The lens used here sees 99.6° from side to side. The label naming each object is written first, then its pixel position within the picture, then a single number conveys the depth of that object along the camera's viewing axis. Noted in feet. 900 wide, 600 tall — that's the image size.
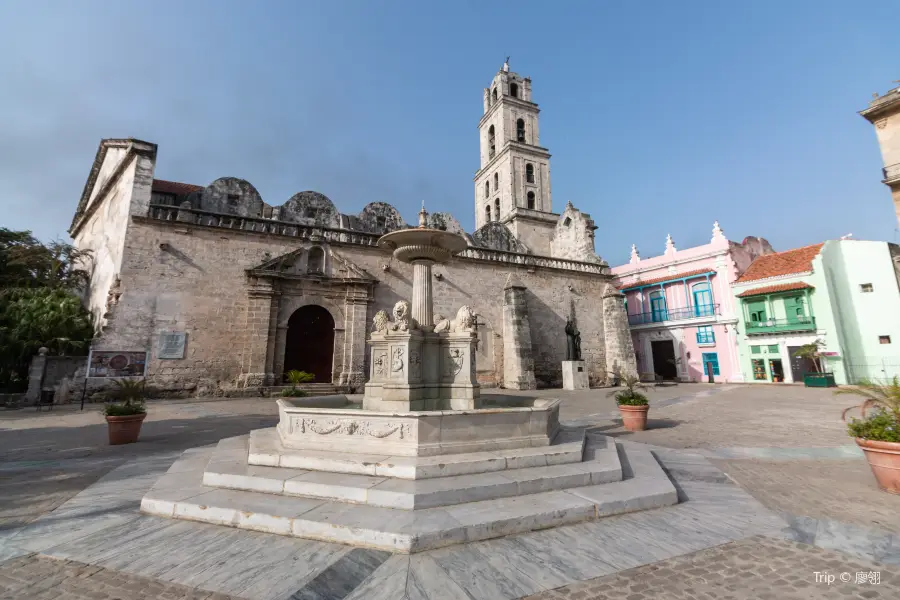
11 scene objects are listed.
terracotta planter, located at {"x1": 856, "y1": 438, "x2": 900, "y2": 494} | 12.70
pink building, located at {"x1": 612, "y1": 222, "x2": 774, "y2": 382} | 71.31
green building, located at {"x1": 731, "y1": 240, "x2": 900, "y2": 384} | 58.03
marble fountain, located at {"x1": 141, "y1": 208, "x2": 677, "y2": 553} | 10.09
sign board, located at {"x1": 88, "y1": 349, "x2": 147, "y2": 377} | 38.18
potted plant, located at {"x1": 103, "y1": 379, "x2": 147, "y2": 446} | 20.93
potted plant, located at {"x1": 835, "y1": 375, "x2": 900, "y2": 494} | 12.76
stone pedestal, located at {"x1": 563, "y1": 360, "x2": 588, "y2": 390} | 56.80
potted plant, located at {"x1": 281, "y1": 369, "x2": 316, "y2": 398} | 36.61
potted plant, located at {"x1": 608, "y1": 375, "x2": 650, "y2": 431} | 25.31
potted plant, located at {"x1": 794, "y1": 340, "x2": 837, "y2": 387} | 56.85
